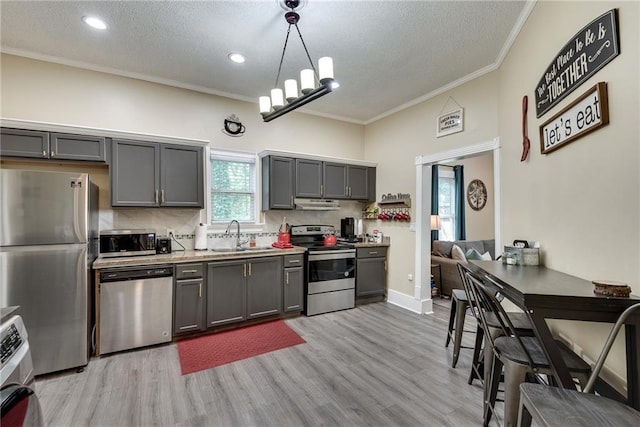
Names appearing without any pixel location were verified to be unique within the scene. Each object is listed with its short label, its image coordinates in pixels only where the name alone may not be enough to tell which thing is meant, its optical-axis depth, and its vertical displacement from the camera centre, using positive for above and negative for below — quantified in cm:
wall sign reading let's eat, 151 +58
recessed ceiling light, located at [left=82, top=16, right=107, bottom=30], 254 +175
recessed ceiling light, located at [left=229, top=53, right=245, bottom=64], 313 +175
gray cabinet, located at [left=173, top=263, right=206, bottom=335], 315 -93
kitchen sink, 376 -46
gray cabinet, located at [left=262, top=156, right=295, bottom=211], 412 +48
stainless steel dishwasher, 281 -93
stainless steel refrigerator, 234 -37
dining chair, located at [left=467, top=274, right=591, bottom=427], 142 -76
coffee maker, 492 -24
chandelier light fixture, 219 +106
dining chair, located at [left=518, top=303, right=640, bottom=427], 98 -70
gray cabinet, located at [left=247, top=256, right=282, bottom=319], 359 -92
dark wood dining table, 120 -44
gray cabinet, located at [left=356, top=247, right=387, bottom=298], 446 -90
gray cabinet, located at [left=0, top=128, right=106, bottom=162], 271 +70
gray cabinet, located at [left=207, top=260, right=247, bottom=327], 334 -92
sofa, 483 -76
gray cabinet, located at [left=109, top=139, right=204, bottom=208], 316 +48
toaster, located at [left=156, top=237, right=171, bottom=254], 338 -36
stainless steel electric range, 402 -87
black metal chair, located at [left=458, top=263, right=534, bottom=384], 187 -76
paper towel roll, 371 -30
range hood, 436 +17
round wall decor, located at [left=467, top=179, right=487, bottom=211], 666 +47
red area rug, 277 -140
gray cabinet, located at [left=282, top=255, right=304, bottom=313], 384 -93
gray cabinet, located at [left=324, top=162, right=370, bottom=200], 463 +56
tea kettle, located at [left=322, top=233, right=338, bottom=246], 446 -41
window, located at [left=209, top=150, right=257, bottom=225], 406 +41
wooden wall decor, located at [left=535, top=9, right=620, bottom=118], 147 +93
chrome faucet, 401 -26
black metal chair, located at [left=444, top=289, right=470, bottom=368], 265 -99
